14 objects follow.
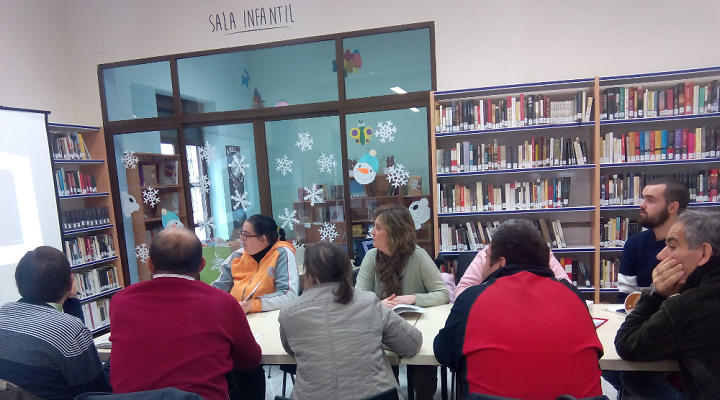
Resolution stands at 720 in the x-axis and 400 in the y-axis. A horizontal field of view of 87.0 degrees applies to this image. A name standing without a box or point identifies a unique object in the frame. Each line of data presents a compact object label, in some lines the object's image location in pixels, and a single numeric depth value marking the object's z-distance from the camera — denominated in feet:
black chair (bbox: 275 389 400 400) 4.06
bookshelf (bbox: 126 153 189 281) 13.80
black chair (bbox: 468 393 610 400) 3.56
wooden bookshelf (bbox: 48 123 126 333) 13.08
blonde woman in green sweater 7.64
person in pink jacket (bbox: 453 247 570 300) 6.95
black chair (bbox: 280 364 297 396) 7.47
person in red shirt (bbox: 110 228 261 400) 4.44
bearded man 7.23
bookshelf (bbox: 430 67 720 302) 9.66
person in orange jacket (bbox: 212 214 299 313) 7.81
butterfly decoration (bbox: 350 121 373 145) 12.14
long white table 4.80
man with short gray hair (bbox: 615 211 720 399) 4.06
